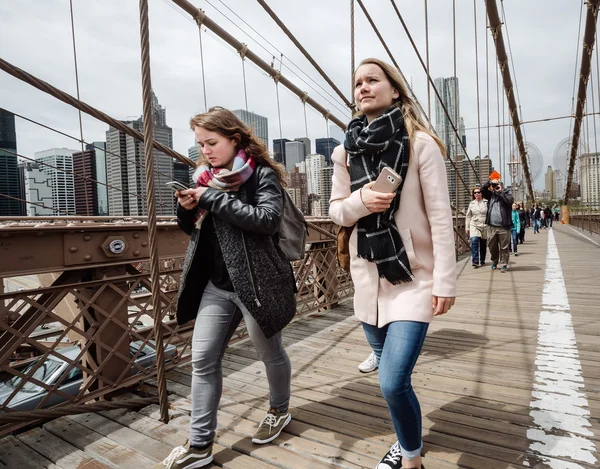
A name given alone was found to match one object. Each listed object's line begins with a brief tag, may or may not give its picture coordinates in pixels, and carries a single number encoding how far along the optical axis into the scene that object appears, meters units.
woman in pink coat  1.40
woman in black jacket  1.64
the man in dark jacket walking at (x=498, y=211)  6.65
